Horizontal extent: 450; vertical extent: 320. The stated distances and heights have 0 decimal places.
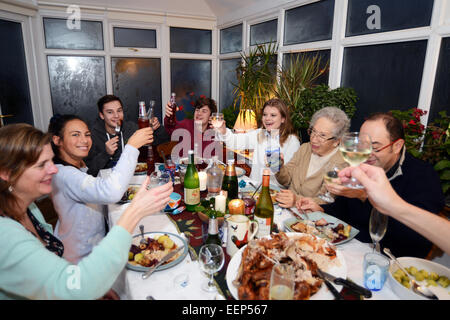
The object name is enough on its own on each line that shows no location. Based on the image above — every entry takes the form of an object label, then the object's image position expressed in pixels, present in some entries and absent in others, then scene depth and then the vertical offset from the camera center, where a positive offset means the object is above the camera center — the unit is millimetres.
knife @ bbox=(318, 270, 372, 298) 907 -602
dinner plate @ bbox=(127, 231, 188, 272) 1031 -619
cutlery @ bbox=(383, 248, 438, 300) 869 -593
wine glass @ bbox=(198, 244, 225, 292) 937 -541
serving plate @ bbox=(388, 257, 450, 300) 894 -589
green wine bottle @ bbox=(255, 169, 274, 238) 1209 -512
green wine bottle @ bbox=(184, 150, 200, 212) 1554 -502
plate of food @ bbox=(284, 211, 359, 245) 1246 -598
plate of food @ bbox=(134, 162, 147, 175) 2223 -594
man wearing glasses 1229 -403
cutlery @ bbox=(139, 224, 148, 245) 1196 -613
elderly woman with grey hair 1886 -380
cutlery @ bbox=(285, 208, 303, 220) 1463 -608
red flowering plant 1799 -276
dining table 937 -644
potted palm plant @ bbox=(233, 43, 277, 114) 3447 +181
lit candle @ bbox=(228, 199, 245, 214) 1326 -511
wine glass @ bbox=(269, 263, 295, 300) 840 -557
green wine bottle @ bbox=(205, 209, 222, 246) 1080 -523
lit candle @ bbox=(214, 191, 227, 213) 1434 -534
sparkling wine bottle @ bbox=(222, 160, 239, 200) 1677 -523
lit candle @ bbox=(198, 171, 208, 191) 1745 -504
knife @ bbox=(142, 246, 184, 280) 992 -613
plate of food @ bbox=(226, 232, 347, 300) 879 -572
